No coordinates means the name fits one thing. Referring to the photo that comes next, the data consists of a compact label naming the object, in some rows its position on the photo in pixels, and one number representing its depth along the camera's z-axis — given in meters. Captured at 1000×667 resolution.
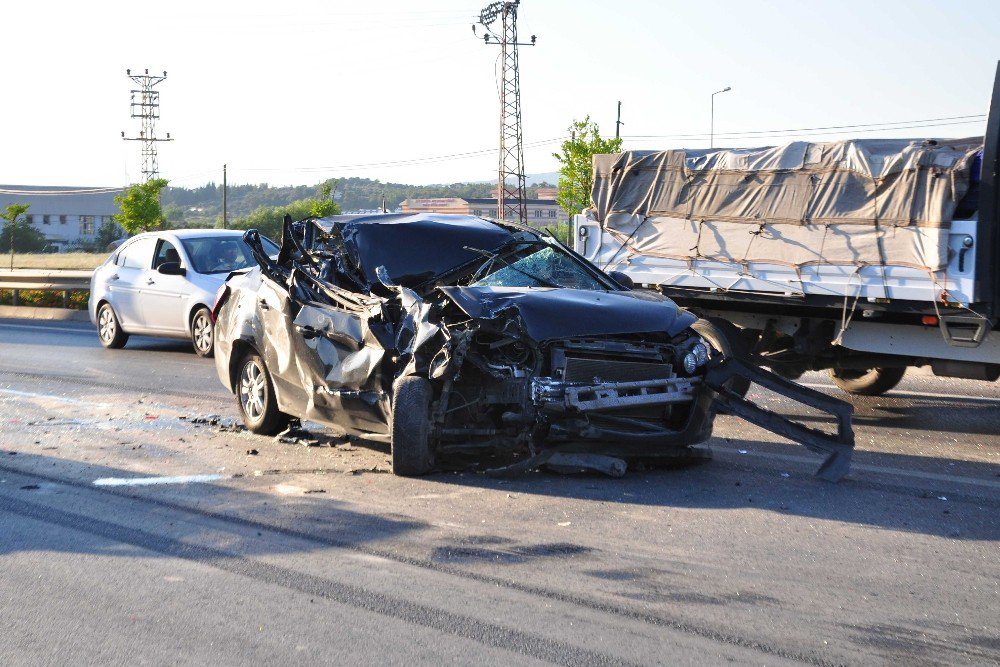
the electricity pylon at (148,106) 92.50
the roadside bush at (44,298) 25.25
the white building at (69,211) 116.69
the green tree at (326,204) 39.24
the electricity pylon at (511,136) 55.75
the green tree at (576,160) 45.75
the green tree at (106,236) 92.94
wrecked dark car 7.12
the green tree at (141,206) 53.53
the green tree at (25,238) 87.62
